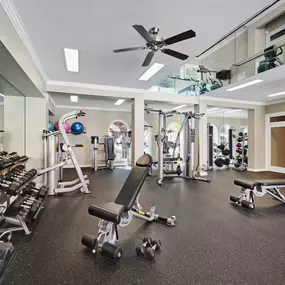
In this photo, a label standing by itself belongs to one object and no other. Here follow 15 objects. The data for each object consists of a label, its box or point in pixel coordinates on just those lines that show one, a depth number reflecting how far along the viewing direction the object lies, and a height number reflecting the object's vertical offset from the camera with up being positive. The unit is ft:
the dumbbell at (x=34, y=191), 9.96 -2.68
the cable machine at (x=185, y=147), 18.33 -0.49
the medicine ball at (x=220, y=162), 25.17 -2.56
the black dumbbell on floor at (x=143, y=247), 6.13 -3.41
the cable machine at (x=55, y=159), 13.08 -1.24
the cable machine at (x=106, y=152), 24.86 -1.39
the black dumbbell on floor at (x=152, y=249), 6.00 -3.46
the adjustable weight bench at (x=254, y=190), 10.71 -2.70
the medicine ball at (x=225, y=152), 26.53 -1.32
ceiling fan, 7.72 +4.48
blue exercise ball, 24.38 +1.73
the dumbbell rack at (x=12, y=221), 7.66 -3.22
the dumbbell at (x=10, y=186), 7.38 -1.76
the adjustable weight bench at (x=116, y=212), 5.85 -2.18
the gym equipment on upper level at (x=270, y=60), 13.84 +6.23
